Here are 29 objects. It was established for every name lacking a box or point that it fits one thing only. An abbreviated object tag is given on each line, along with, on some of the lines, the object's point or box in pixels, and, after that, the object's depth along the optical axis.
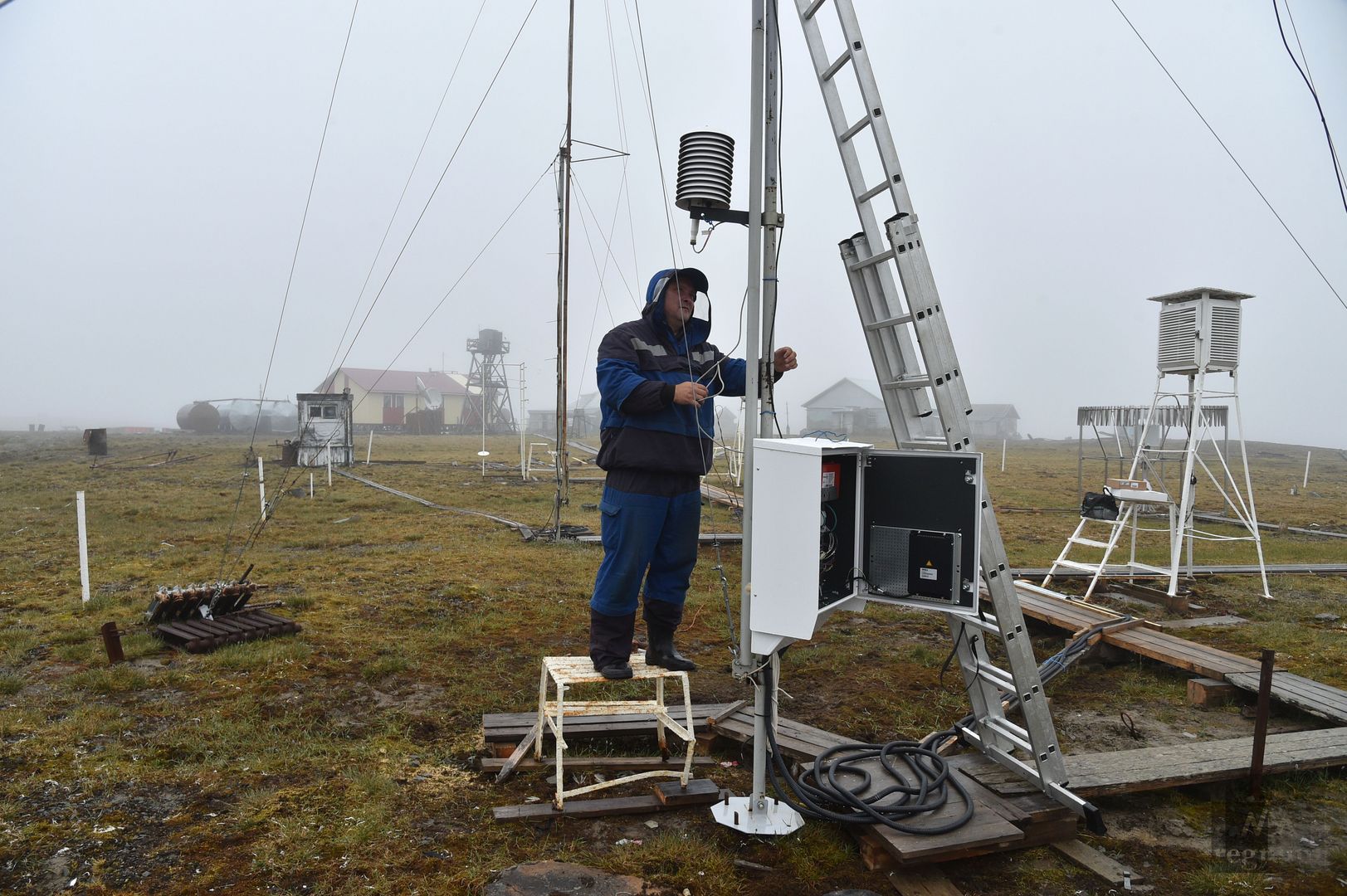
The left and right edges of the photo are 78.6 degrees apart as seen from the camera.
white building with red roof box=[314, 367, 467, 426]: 67.56
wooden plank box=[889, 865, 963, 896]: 3.52
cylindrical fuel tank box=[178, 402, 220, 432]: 58.44
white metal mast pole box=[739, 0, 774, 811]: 3.87
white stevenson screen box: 8.94
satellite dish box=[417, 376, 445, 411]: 70.19
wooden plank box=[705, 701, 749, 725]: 5.21
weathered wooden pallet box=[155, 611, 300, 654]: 6.89
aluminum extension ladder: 3.94
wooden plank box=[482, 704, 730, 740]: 5.11
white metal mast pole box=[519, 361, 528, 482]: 23.78
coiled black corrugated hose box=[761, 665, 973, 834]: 3.76
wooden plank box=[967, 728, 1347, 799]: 4.28
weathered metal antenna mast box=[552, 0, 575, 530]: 14.52
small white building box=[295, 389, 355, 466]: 28.39
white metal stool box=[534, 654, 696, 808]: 4.27
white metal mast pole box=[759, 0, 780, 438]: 3.91
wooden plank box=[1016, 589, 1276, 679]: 6.43
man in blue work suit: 4.43
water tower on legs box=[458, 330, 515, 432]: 70.88
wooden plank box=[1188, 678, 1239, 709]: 6.18
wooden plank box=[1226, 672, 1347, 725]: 5.49
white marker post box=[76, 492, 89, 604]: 8.35
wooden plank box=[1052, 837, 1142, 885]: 3.73
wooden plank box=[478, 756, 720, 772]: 4.69
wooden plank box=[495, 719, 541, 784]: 4.57
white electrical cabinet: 3.71
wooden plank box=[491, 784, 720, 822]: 4.11
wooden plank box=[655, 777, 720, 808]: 4.31
